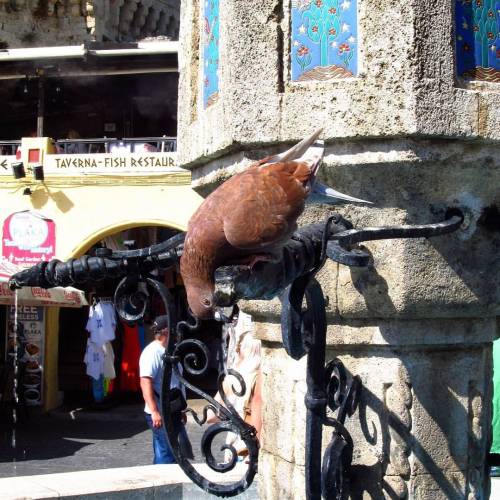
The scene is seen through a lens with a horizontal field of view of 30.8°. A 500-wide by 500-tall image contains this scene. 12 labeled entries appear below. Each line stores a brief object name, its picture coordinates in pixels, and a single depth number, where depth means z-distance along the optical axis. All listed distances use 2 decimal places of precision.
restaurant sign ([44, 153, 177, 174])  14.98
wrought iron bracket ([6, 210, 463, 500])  2.39
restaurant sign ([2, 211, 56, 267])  14.87
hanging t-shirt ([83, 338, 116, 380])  13.59
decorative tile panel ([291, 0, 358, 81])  2.88
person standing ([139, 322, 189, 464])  7.02
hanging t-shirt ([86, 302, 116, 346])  13.52
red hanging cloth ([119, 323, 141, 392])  14.66
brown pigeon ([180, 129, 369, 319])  2.05
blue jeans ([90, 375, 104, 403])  14.07
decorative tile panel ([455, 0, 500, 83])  2.88
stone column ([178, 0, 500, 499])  2.79
